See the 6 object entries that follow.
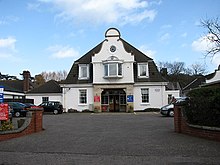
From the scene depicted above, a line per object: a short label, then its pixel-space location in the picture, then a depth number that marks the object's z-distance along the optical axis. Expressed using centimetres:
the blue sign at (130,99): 2394
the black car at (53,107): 2253
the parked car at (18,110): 1889
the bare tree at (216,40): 1395
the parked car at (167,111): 1689
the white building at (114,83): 2398
